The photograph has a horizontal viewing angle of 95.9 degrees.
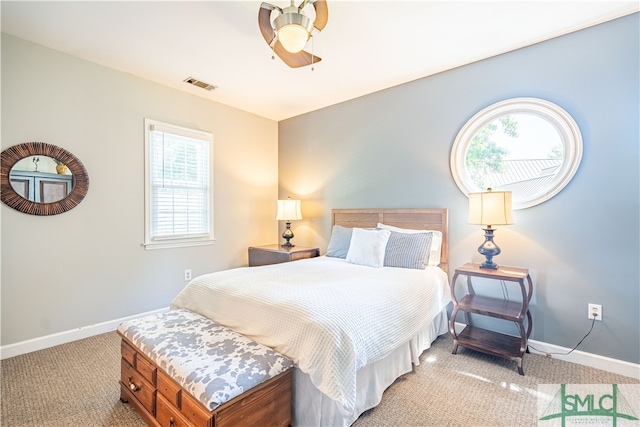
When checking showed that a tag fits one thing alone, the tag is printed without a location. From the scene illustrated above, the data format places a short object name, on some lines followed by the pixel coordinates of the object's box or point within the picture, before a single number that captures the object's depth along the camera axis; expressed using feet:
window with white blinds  10.57
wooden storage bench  4.17
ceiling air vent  10.37
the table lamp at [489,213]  7.69
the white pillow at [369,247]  9.21
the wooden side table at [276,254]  12.00
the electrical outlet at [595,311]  7.27
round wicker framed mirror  7.74
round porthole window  7.82
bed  4.79
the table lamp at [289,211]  13.28
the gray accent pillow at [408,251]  8.82
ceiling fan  5.46
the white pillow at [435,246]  9.21
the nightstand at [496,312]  7.13
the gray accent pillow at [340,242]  10.86
